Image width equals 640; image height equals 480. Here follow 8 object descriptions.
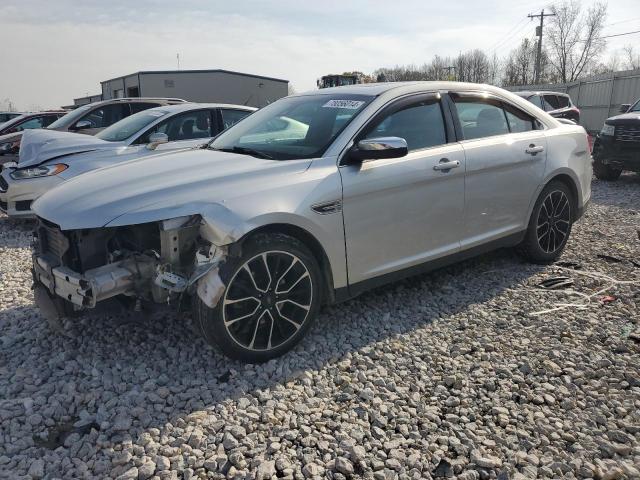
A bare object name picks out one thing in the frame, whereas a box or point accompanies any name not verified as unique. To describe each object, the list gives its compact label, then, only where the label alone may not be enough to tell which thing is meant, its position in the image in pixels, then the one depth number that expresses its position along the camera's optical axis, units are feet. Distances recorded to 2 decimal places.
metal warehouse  106.22
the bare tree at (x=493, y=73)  221.05
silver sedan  10.28
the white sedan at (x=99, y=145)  21.43
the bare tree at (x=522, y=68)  205.67
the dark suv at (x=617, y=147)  32.81
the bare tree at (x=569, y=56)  193.44
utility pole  165.17
